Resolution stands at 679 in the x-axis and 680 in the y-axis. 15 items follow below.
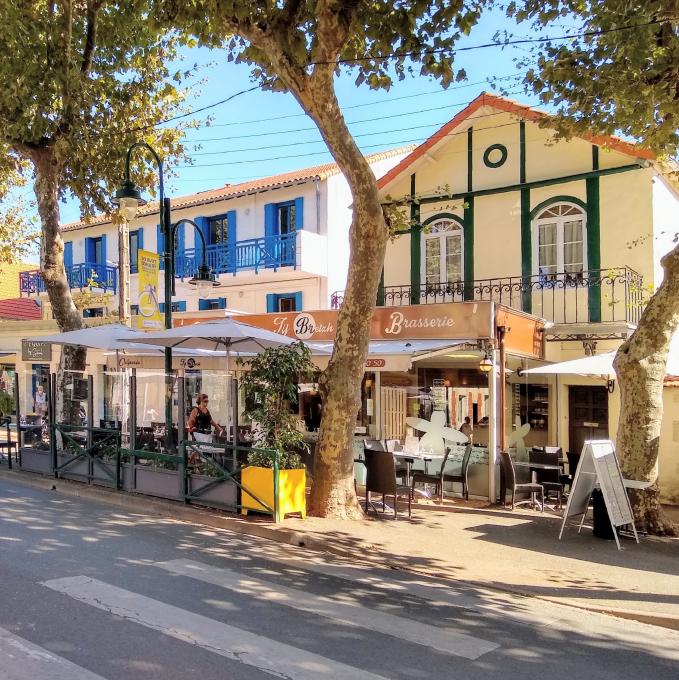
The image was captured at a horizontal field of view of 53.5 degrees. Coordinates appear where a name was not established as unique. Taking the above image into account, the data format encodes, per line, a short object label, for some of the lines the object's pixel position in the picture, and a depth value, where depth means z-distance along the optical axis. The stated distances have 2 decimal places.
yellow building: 13.86
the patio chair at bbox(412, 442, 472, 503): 11.41
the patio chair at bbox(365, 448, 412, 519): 9.59
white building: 20.73
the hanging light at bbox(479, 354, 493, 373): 11.55
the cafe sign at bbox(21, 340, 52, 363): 19.19
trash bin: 8.88
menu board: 8.44
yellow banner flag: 12.02
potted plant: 9.01
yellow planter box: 8.95
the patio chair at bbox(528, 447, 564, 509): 11.55
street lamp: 11.12
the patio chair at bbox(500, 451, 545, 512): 10.98
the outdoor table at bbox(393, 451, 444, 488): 10.87
